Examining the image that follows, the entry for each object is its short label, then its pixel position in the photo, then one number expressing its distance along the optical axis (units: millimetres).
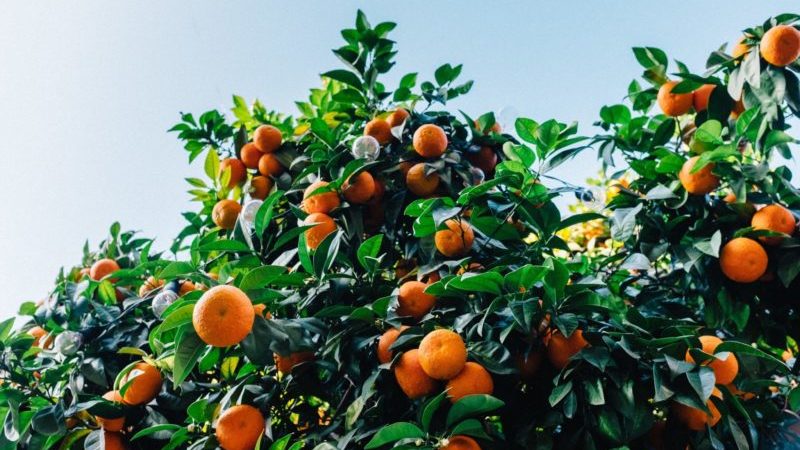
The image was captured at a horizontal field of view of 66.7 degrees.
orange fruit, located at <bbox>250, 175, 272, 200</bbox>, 2340
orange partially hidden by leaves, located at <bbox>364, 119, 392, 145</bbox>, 2152
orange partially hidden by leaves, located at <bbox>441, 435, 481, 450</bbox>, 1218
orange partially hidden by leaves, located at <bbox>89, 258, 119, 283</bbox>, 2467
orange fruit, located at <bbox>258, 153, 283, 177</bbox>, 2314
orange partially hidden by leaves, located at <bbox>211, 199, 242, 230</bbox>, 2203
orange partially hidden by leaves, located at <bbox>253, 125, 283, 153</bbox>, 2295
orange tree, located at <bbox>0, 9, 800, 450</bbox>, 1293
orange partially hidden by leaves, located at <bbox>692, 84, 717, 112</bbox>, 2047
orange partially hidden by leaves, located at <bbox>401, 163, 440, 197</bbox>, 1946
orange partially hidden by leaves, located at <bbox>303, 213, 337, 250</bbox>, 1759
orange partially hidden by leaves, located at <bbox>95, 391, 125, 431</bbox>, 1630
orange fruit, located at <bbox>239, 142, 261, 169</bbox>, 2359
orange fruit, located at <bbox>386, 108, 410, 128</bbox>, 2227
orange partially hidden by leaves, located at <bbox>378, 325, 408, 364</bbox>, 1448
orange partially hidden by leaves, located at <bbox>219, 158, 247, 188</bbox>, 2344
